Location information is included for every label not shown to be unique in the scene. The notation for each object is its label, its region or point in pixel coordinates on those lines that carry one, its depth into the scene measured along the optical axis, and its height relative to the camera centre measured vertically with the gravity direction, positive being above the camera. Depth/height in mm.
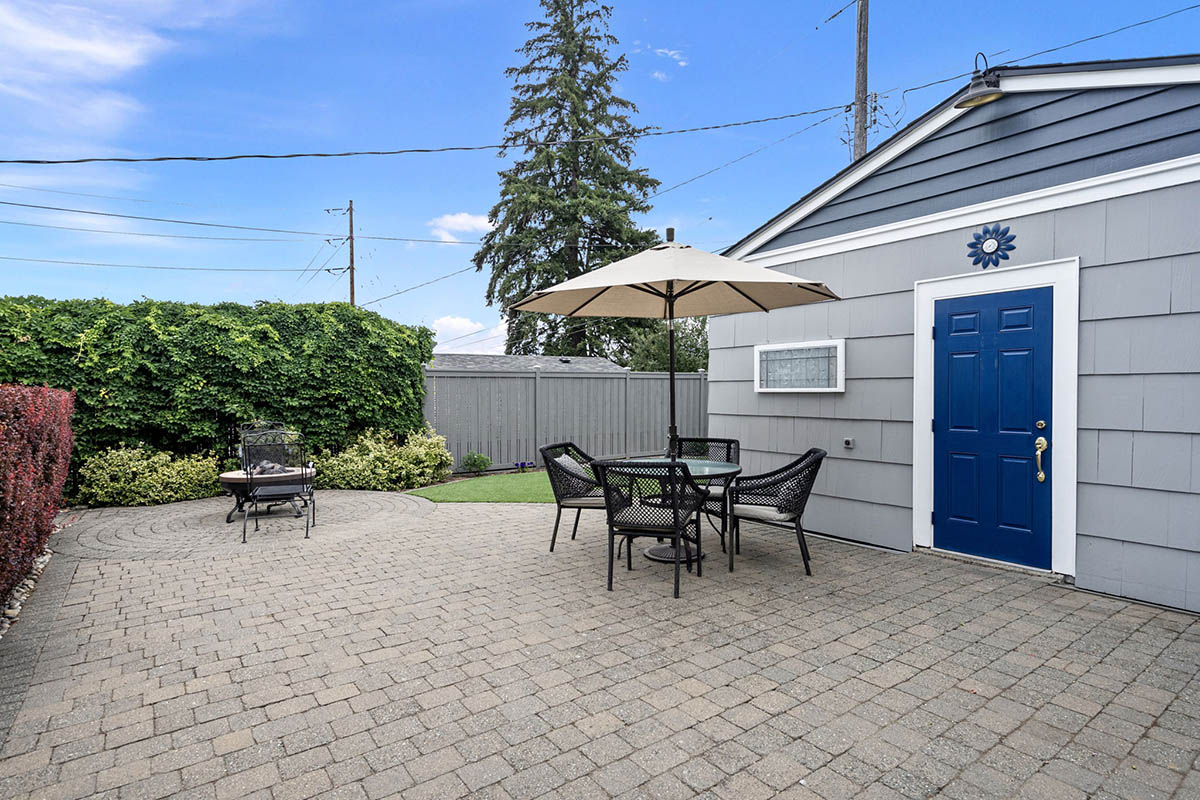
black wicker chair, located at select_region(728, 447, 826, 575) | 4184 -778
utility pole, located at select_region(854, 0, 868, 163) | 8469 +4323
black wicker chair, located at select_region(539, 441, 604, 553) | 4668 -792
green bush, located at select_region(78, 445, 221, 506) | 6898 -1069
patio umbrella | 3844 +717
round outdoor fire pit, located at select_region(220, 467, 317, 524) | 5746 -887
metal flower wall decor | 4223 +999
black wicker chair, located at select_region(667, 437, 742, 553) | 4535 -638
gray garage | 3553 +383
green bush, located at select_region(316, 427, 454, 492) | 8203 -1078
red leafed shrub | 3005 -537
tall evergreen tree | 19719 +7204
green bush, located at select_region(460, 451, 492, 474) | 9824 -1244
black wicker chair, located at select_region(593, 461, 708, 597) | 3818 -748
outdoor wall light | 4191 +2085
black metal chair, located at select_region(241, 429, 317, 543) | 5730 -855
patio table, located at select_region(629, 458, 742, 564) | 4250 -626
